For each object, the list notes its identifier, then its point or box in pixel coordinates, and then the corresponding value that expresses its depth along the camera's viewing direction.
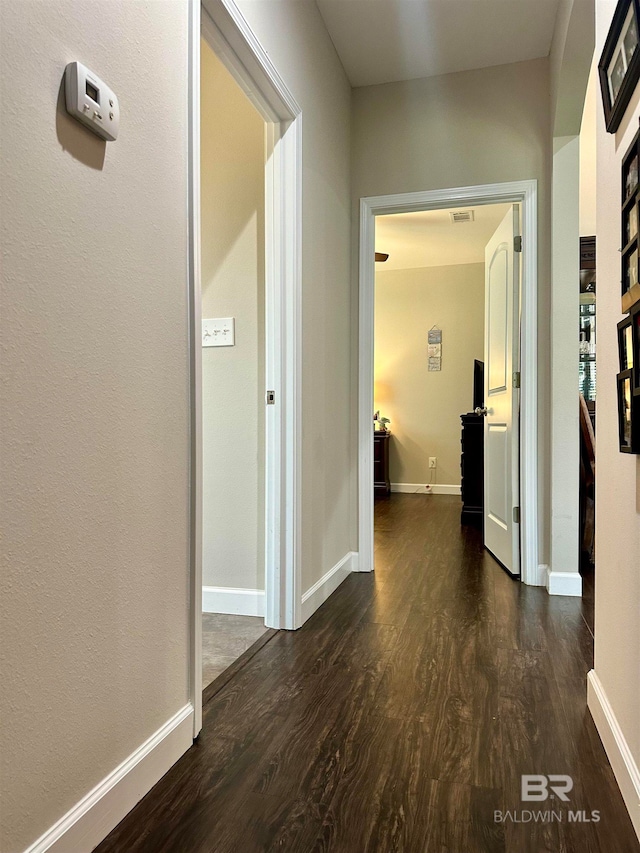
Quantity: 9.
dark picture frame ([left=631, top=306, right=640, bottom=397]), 1.16
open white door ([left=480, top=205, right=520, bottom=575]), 3.03
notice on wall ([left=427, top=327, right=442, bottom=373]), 6.62
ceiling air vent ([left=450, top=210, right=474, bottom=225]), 4.84
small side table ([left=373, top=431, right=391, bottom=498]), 6.29
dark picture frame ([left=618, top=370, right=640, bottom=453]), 1.18
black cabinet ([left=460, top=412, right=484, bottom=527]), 4.80
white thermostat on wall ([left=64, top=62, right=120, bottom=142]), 1.01
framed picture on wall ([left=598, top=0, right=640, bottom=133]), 1.17
